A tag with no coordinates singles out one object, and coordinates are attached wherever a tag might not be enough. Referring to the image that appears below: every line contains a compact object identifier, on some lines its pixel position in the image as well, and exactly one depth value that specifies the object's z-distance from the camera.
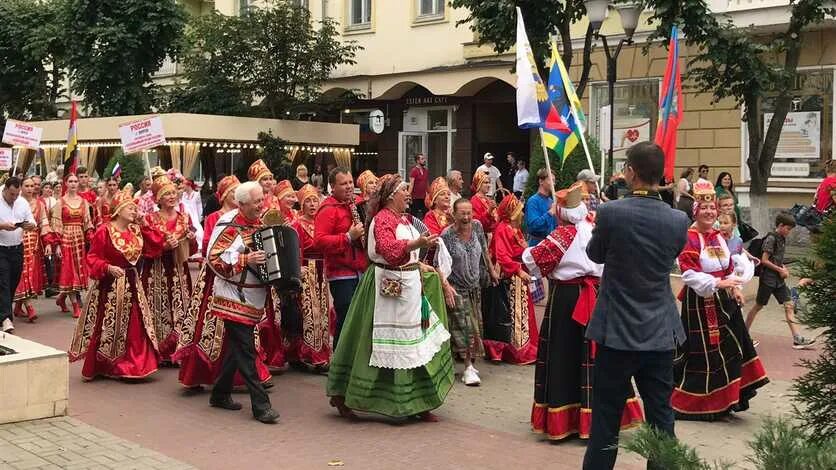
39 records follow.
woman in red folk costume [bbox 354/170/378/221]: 9.07
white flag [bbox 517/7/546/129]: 8.38
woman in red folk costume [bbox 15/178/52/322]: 13.01
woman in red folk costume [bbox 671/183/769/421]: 7.60
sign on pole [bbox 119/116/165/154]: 11.73
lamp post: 15.27
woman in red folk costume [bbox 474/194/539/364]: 9.97
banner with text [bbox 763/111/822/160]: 19.78
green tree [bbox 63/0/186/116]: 31.30
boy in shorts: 10.84
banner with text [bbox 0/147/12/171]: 18.08
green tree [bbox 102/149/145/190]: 25.19
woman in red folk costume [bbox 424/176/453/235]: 9.45
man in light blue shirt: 13.59
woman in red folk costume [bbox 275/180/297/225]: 10.01
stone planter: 7.39
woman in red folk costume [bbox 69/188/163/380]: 8.96
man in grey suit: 5.23
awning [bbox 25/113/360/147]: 25.55
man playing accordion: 7.55
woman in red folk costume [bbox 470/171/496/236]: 10.34
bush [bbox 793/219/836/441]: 3.86
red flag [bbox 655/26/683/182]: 8.53
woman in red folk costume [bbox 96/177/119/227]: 14.72
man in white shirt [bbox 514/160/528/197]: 24.36
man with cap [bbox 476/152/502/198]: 23.75
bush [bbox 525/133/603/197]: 16.28
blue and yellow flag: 8.58
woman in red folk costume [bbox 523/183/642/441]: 6.95
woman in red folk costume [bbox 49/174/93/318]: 13.59
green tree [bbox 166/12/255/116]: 28.11
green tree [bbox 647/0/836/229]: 16.33
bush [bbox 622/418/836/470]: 2.86
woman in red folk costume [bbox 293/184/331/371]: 9.66
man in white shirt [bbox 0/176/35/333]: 11.41
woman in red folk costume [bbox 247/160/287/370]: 9.43
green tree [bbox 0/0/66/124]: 36.78
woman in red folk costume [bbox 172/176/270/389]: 8.30
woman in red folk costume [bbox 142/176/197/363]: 9.35
